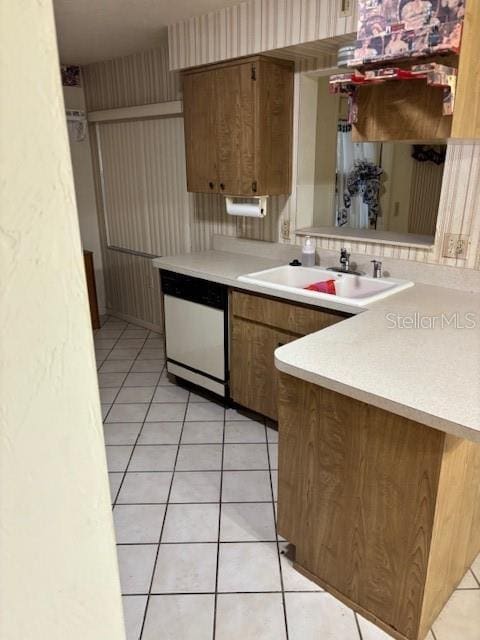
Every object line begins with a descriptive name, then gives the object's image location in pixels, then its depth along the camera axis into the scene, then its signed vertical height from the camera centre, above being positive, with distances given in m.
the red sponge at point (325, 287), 2.63 -0.64
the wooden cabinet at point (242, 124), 2.68 +0.23
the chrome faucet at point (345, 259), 2.70 -0.51
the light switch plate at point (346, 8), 2.17 +0.67
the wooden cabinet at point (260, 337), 2.46 -0.91
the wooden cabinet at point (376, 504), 1.40 -1.04
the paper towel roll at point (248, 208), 2.94 -0.26
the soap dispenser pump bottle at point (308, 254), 2.85 -0.51
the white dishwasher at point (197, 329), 2.88 -0.99
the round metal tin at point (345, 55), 1.85 +0.41
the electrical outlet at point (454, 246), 2.34 -0.39
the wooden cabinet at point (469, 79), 1.62 +0.28
